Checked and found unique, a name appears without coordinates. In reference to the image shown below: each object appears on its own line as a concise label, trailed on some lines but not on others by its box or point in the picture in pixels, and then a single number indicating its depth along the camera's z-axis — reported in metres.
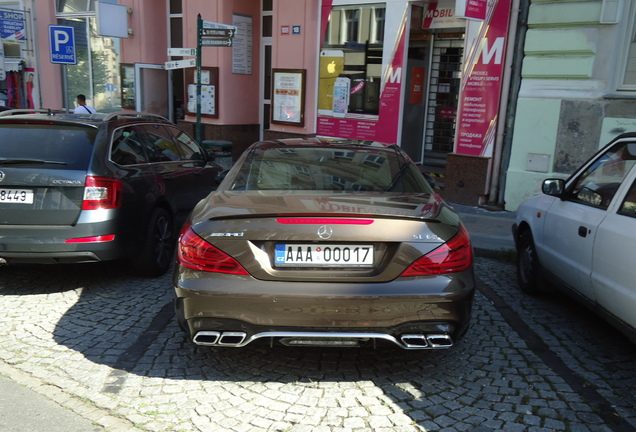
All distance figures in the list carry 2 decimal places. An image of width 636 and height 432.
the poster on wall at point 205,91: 14.76
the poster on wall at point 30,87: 19.41
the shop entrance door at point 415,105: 12.05
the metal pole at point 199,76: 10.53
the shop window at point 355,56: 11.98
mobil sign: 11.33
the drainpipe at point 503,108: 9.70
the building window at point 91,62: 17.73
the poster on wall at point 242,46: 14.95
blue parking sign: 11.11
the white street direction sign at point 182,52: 10.75
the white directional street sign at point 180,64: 11.00
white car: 3.97
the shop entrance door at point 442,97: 12.11
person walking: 12.97
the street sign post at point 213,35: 10.60
